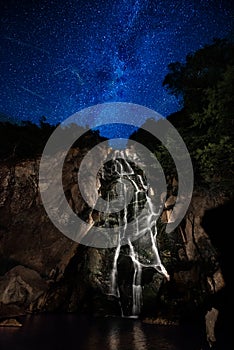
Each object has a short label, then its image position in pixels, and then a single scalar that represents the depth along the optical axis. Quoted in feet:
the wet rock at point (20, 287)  68.49
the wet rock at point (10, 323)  49.70
